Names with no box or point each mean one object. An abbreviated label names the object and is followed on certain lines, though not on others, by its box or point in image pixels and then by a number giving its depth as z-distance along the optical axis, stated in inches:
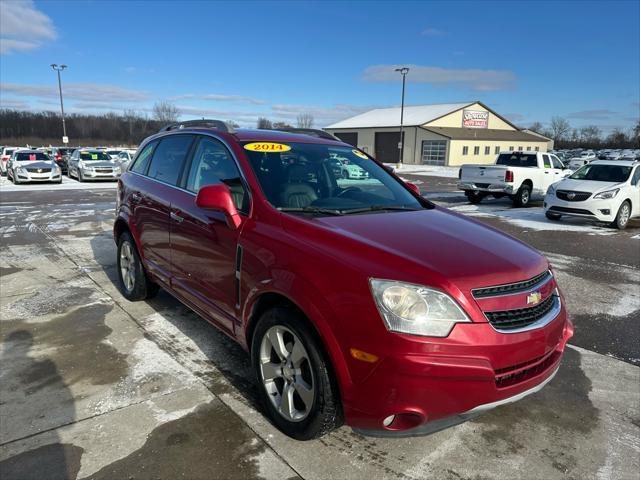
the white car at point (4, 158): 1047.2
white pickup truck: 600.7
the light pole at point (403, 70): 1582.2
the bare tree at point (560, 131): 4618.6
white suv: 431.5
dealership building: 2110.0
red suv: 86.6
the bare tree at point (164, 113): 4404.3
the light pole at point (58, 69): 1750.5
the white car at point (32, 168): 835.6
